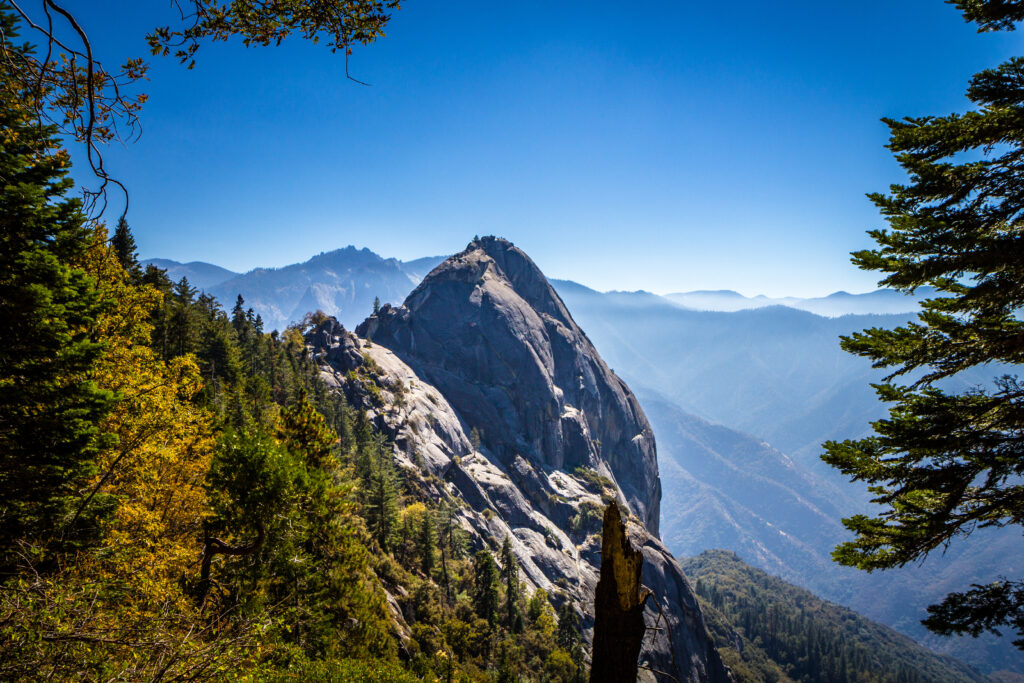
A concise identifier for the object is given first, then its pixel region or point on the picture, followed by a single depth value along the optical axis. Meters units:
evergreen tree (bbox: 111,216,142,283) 44.34
